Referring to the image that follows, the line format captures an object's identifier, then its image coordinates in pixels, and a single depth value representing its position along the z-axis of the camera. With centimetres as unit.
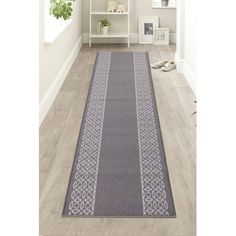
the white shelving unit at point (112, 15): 754
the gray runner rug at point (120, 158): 263
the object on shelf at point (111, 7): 759
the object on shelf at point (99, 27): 766
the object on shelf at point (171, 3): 778
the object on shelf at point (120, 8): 762
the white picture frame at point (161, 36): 773
